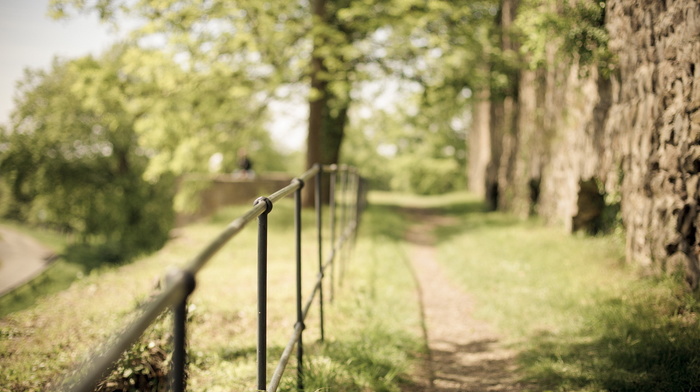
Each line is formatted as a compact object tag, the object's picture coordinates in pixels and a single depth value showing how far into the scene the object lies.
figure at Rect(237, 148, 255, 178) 17.14
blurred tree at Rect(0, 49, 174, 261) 23.05
